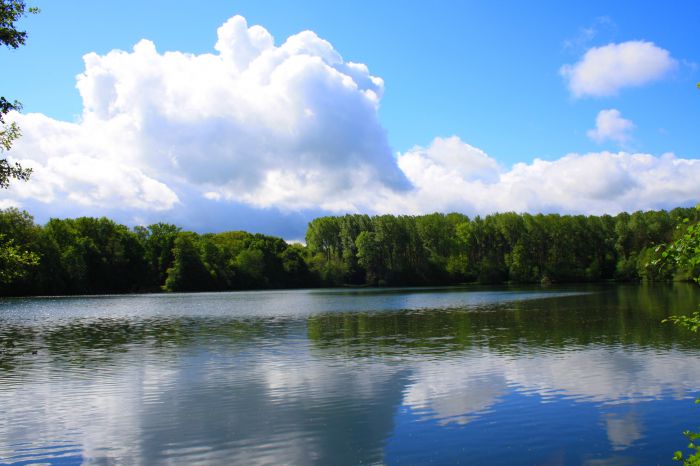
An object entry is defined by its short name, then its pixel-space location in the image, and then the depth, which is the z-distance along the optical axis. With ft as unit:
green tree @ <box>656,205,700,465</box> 27.04
